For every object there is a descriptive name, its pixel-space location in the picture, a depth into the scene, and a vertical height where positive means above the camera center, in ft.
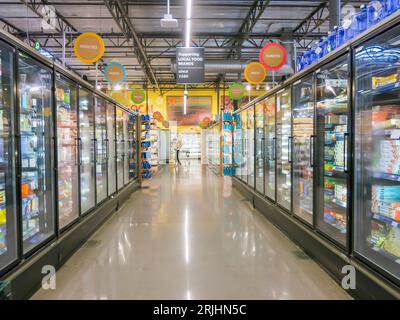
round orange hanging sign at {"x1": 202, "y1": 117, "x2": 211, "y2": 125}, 66.57 +5.87
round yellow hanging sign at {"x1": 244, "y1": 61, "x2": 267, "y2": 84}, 32.71 +7.79
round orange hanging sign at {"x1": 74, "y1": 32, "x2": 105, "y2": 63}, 21.45 +7.03
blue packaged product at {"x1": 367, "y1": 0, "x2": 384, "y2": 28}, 9.25 +4.10
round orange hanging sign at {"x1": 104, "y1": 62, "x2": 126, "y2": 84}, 30.19 +7.42
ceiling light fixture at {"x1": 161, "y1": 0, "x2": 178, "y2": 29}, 21.91 +8.90
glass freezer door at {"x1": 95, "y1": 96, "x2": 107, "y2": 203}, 20.76 +0.09
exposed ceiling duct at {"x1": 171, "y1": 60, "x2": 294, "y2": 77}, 46.55 +12.37
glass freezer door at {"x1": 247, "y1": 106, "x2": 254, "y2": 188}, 27.67 +0.11
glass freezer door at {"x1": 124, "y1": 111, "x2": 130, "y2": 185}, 30.69 +0.15
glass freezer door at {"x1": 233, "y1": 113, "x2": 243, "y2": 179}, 34.53 +0.27
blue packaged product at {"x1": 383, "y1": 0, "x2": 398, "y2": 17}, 8.62 +3.90
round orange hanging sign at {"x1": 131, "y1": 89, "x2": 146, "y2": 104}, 44.83 +7.54
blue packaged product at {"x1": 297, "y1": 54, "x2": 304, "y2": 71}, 15.61 +4.20
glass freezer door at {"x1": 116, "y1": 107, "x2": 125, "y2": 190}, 26.86 +0.24
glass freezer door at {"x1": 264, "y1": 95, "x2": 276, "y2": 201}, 20.86 +0.13
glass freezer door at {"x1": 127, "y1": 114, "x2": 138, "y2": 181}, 33.85 +0.17
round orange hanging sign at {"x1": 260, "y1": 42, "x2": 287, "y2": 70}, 24.81 +7.32
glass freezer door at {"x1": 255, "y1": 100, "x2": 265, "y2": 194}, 23.90 +0.09
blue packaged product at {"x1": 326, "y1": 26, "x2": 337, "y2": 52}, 12.13 +4.18
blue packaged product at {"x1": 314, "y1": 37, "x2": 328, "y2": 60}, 13.01 +4.15
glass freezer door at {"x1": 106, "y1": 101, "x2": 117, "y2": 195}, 23.62 -0.03
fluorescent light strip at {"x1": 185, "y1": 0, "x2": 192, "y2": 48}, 21.45 +10.22
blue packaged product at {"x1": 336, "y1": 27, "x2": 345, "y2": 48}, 11.47 +4.10
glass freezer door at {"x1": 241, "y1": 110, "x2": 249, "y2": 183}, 30.84 +0.18
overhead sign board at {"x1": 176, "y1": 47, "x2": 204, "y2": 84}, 32.86 +8.98
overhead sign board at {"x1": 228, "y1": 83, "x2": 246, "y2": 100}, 40.24 +7.32
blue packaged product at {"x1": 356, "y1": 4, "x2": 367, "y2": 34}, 10.37 +4.27
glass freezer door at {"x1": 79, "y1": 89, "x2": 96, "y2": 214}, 17.60 -0.07
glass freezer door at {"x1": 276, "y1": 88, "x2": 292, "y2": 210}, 18.38 +0.09
